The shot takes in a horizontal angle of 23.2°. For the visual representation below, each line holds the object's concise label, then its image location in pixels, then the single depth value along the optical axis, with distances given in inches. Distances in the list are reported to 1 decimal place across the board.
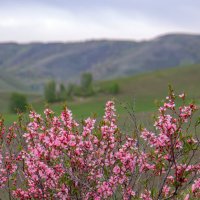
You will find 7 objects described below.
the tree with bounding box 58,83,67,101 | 3759.8
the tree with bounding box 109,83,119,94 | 4114.2
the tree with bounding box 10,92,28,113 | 3449.8
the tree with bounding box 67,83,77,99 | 3895.2
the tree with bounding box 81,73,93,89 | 4094.0
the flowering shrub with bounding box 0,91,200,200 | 274.4
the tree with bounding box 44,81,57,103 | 3759.8
